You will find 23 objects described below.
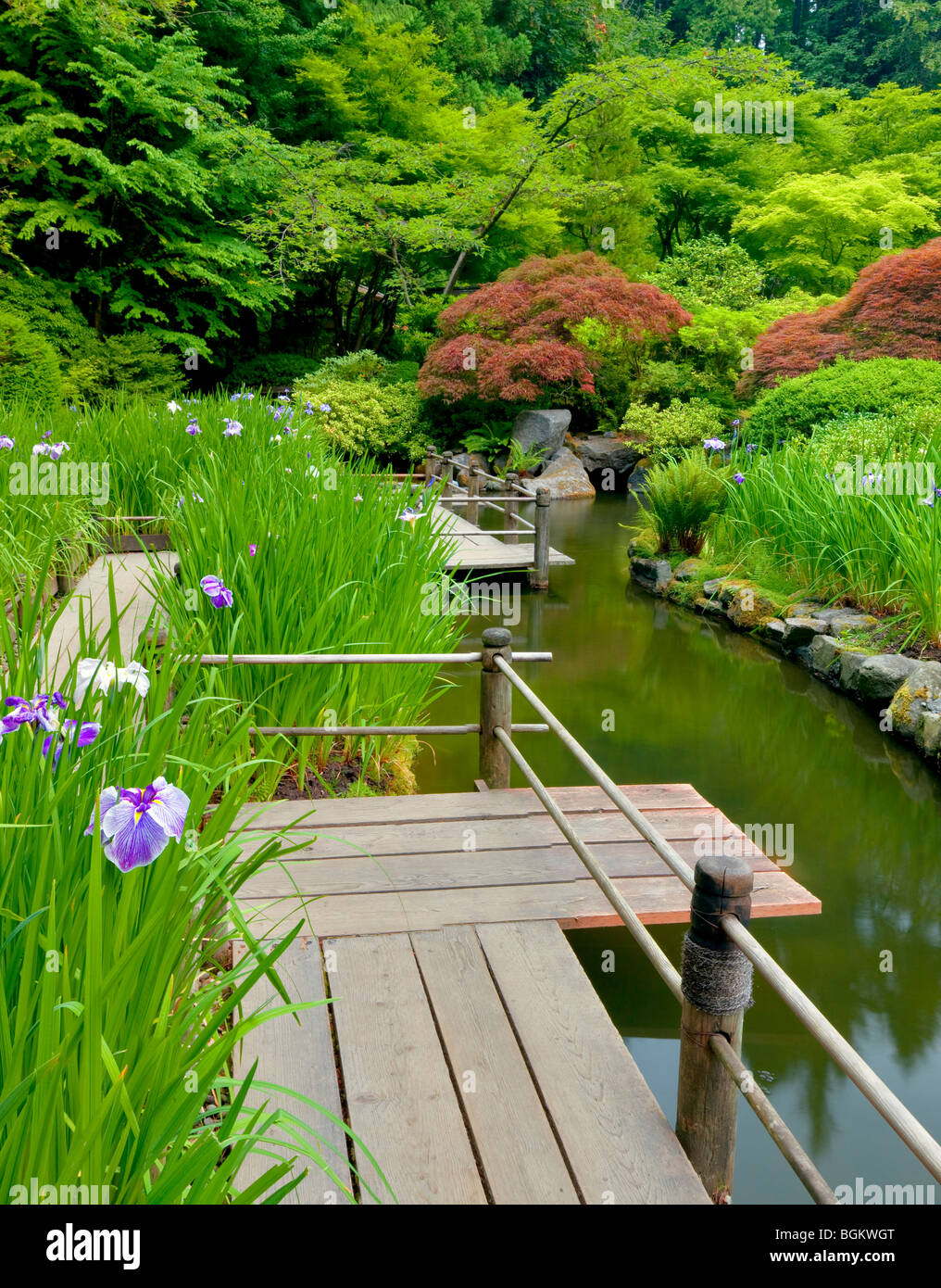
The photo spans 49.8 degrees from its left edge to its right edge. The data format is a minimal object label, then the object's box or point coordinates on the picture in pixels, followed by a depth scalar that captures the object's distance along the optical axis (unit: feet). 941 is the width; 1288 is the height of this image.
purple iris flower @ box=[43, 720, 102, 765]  5.07
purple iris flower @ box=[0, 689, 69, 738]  4.83
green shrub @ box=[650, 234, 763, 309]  51.39
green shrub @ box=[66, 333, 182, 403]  43.73
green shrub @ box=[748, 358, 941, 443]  29.53
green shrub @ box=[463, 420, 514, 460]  47.03
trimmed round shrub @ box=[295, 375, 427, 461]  43.83
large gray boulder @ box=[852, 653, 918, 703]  17.21
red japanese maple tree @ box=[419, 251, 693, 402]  43.68
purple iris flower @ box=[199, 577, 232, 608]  8.18
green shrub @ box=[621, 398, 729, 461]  43.83
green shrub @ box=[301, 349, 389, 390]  49.31
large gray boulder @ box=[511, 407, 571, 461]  45.19
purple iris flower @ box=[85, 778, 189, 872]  3.83
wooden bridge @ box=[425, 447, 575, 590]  26.09
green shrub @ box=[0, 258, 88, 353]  43.01
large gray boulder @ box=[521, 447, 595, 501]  44.29
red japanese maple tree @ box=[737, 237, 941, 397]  34.19
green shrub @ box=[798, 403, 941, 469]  24.00
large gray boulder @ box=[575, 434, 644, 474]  47.75
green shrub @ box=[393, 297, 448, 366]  51.79
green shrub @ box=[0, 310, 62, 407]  35.27
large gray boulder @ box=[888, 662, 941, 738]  16.10
